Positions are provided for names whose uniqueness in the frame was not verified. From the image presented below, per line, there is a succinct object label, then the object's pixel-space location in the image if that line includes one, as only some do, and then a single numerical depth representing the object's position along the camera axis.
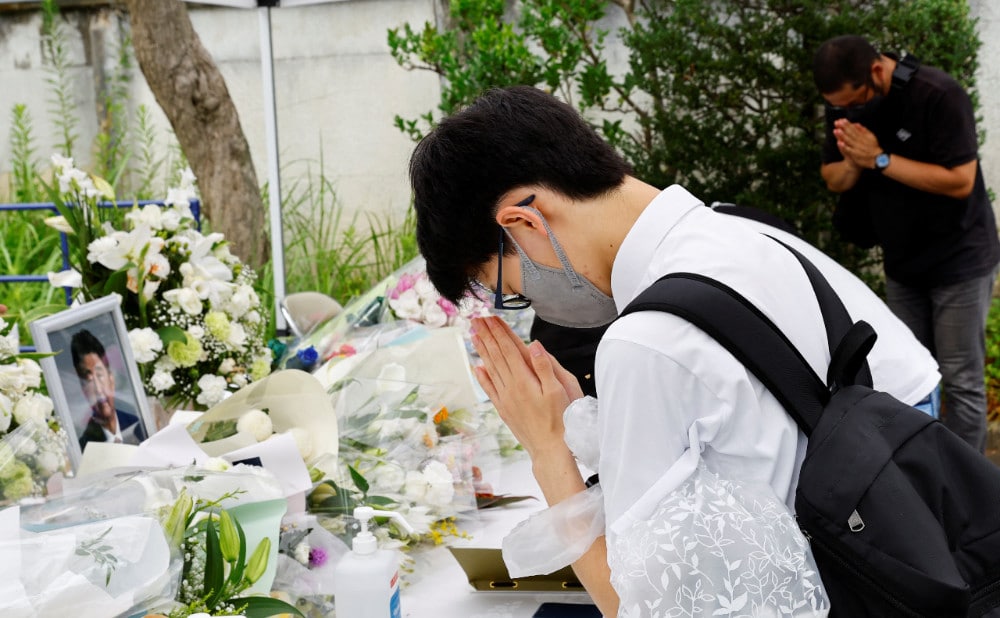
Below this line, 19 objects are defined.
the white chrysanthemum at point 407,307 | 2.54
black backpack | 1.02
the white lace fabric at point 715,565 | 1.02
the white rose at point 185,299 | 2.08
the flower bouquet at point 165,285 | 2.04
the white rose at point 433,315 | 2.54
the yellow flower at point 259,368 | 2.27
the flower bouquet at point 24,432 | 1.37
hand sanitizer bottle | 1.29
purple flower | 1.49
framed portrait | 1.66
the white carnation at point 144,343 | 1.99
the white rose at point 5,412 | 1.55
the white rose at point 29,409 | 1.59
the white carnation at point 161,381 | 2.05
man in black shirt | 3.48
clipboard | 1.57
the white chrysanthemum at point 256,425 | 1.75
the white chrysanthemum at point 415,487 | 1.72
